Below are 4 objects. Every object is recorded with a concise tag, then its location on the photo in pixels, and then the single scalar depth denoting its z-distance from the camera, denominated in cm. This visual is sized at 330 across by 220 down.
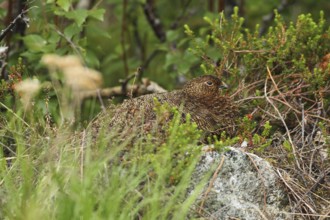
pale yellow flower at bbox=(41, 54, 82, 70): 768
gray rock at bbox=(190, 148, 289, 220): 985
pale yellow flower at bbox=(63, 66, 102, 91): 741
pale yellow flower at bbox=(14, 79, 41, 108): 783
